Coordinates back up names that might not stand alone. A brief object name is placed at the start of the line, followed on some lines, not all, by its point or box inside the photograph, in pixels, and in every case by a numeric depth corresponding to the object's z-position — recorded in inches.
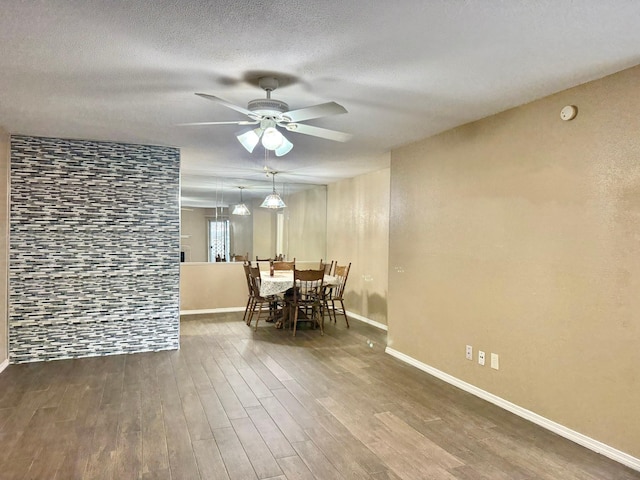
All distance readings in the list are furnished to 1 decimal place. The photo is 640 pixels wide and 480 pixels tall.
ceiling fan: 98.4
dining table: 221.9
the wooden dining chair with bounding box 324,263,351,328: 239.9
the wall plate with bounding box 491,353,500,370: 129.9
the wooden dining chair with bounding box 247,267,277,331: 230.8
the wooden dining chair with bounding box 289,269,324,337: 218.4
